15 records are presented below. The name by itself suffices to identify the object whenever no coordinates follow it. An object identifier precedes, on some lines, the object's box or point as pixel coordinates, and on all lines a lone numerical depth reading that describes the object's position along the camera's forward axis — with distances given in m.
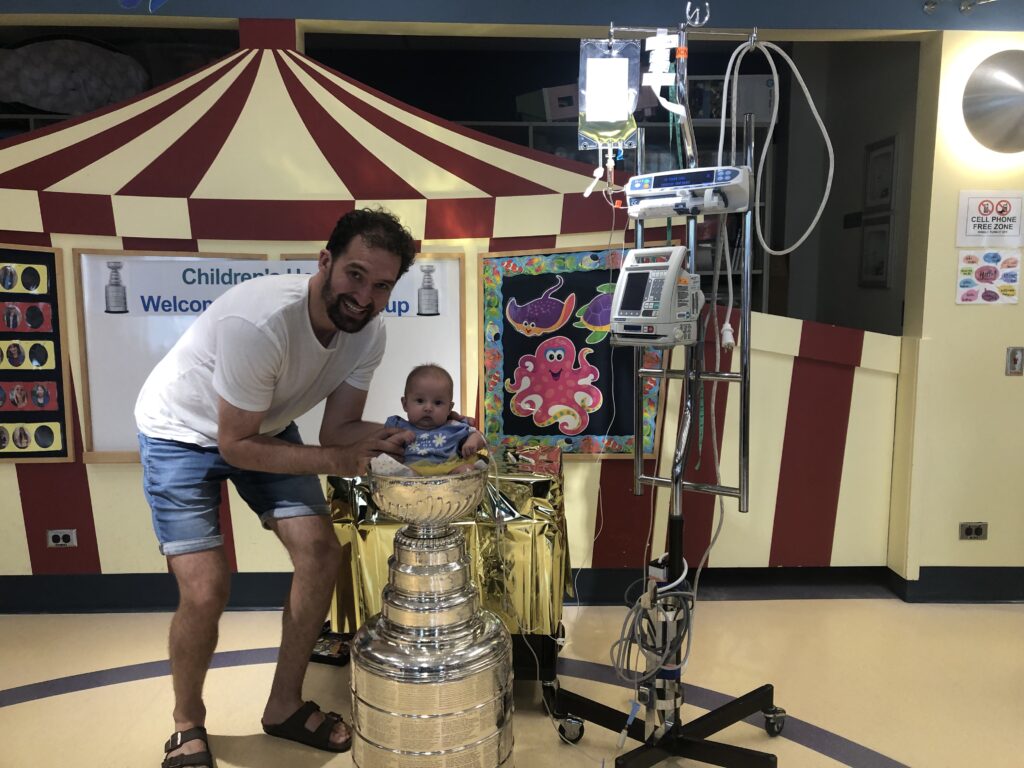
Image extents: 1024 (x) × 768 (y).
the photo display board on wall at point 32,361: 2.85
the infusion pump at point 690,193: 1.79
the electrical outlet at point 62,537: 3.01
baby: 2.03
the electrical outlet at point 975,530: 3.06
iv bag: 2.26
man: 1.86
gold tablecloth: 2.24
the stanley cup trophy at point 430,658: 1.64
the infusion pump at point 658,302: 1.84
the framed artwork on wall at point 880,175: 3.68
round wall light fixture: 2.81
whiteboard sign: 2.89
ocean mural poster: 2.96
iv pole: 1.86
